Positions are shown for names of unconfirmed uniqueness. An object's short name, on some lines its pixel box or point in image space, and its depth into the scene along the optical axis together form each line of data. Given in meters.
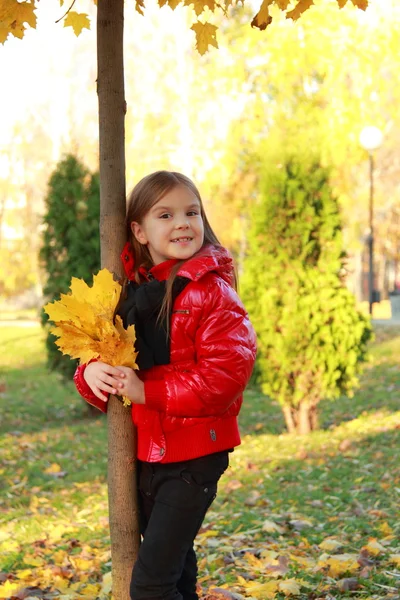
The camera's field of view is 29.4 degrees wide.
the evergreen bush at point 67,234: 9.07
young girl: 2.28
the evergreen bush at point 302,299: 7.16
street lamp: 13.22
